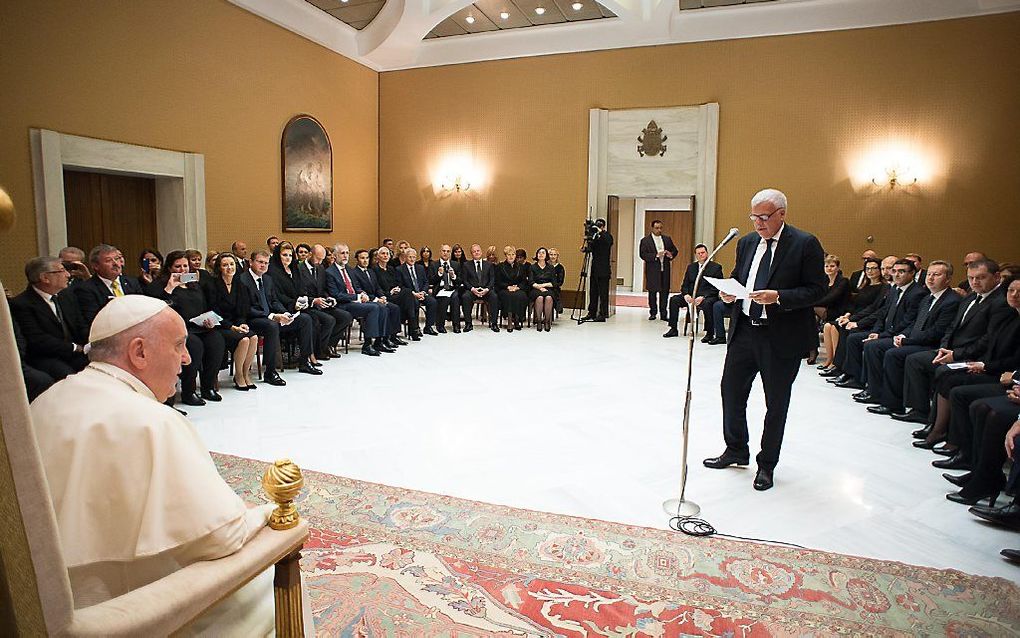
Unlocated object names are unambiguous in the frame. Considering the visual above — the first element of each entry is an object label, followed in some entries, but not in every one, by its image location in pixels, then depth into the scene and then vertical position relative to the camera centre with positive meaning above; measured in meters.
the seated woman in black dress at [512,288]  11.45 -0.79
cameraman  12.59 -0.45
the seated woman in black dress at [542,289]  11.56 -0.79
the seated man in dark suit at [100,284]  5.49 -0.40
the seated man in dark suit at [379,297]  9.17 -0.80
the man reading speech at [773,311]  3.99 -0.40
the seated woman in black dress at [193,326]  6.19 -0.84
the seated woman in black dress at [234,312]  6.67 -0.76
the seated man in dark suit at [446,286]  10.85 -0.74
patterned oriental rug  2.61 -1.53
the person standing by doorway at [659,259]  12.35 -0.23
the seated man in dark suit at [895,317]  6.45 -0.69
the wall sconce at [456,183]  14.11 +1.35
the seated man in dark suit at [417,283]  10.35 -0.65
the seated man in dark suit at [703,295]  10.26 -0.78
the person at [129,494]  1.41 -0.58
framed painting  11.80 +1.27
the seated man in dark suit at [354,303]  8.85 -0.85
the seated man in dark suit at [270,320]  7.02 -0.89
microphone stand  3.66 -1.54
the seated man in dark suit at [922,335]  5.78 -0.78
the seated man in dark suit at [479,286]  11.21 -0.74
